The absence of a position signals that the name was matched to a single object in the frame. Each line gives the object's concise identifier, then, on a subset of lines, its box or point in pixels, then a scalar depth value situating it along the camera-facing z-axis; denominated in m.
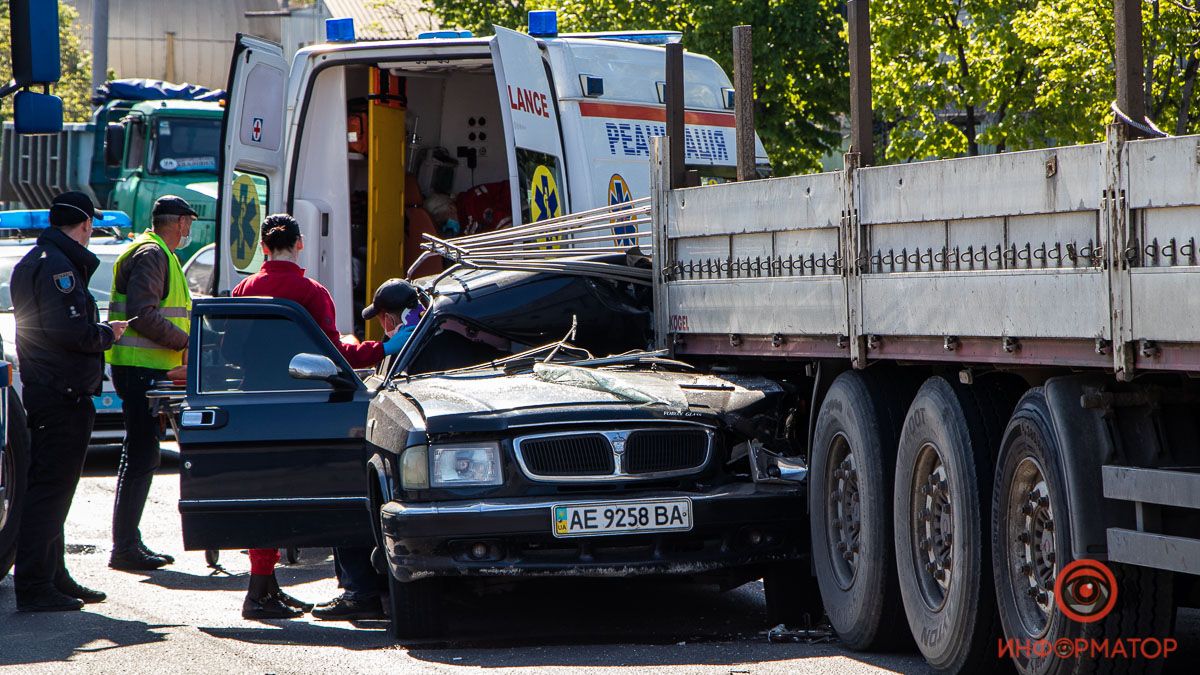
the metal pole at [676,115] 16.66
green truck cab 46.72
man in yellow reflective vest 18.47
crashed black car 13.12
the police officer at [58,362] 16.06
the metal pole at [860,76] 13.10
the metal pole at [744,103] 15.66
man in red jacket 17.09
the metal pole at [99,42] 55.31
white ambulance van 21.11
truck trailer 9.45
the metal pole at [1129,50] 9.77
